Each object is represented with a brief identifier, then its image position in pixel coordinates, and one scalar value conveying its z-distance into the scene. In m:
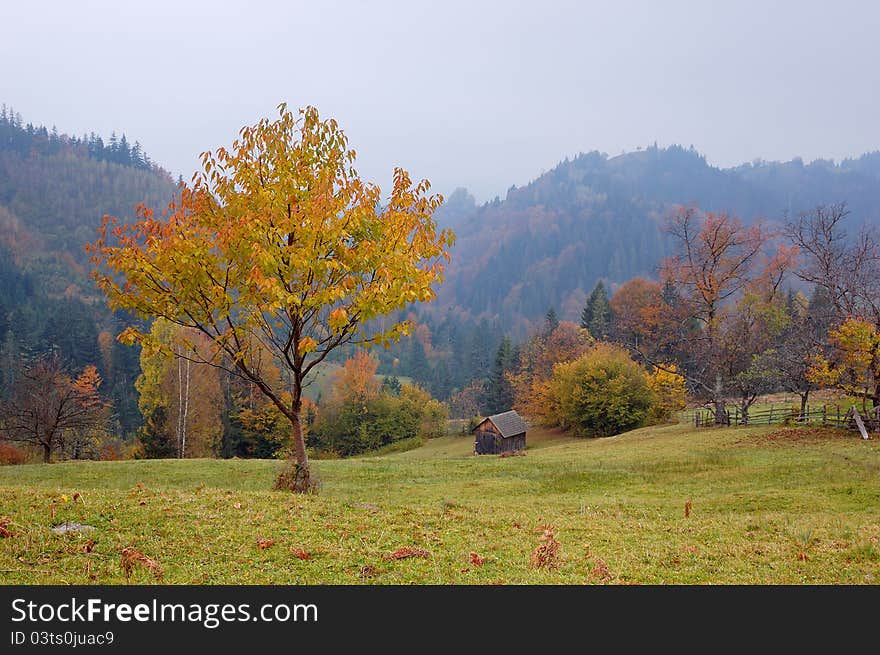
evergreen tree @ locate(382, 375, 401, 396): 81.94
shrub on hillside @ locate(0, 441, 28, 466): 36.54
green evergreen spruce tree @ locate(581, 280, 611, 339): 83.32
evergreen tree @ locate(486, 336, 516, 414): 81.31
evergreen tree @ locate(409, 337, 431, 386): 123.62
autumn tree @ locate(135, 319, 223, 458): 49.58
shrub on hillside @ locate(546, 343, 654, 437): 52.41
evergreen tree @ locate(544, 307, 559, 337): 87.91
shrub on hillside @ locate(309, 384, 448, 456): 67.81
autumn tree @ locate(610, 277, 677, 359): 63.94
